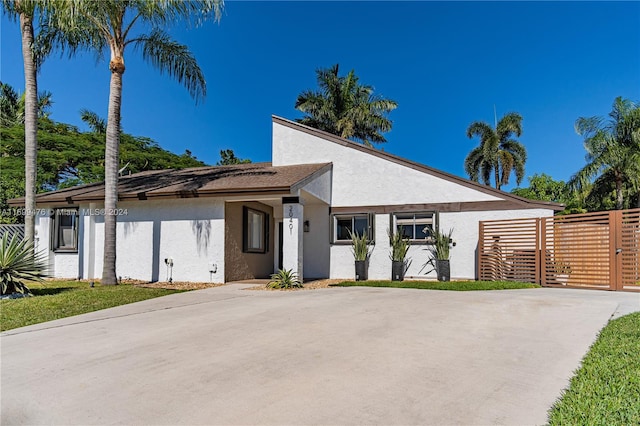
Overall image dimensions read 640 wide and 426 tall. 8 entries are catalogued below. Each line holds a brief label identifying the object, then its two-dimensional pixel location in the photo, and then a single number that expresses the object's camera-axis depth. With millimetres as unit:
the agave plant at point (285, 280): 10203
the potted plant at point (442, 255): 11781
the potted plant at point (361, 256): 12625
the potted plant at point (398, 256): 12172
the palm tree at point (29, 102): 11188
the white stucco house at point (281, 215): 11445
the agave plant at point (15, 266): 7930
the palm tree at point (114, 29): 9664
